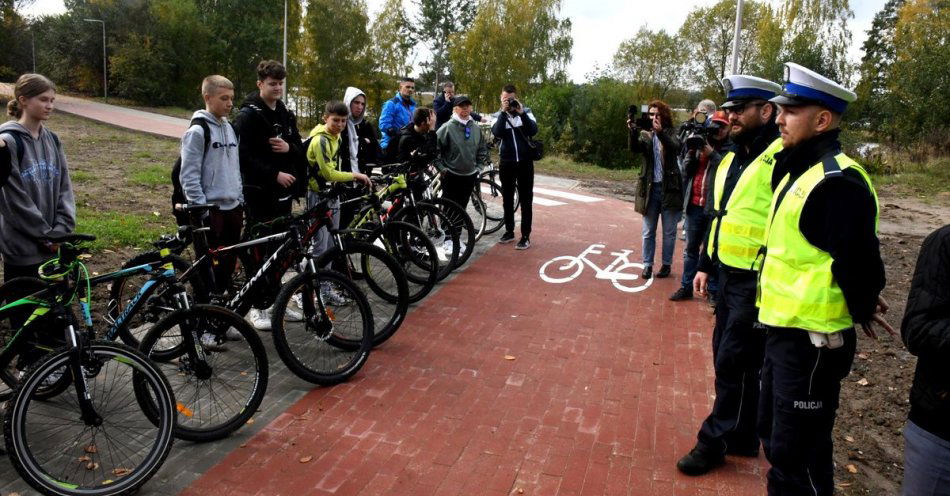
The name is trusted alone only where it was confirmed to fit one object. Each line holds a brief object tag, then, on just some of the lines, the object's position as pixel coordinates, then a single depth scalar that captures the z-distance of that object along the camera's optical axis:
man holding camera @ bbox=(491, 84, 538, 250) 8.89
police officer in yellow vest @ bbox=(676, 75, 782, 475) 3.80
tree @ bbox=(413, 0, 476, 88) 64.94
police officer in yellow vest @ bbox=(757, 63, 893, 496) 2.89
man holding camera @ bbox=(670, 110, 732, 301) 7.09
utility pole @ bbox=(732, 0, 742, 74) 20.23
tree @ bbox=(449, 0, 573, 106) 46.53
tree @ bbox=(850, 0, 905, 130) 28.48
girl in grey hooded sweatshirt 4.30
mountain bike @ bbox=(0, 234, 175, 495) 3.38
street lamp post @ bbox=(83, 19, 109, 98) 39.14
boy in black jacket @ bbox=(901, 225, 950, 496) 2.39
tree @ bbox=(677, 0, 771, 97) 48.28
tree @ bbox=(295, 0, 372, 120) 43.25
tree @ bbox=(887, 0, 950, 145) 23.19
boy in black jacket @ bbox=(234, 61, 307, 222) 5.77
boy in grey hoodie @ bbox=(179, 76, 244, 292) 5.13
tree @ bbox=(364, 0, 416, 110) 47.59
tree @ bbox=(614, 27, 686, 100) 49.97
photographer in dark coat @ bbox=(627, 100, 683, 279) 7.73
